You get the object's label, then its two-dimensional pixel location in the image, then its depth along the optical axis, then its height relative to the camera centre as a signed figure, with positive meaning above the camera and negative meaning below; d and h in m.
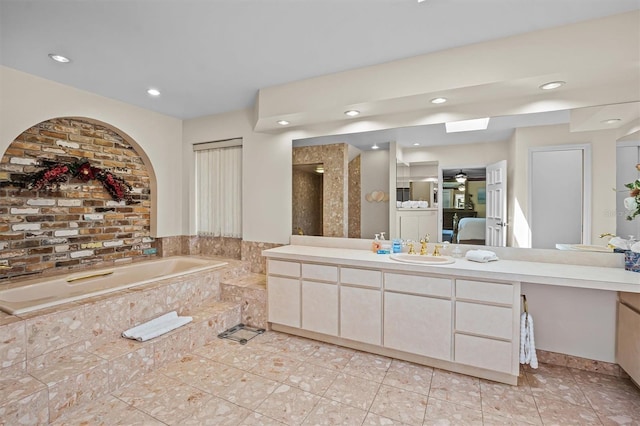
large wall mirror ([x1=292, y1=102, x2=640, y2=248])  2.36 +0.33
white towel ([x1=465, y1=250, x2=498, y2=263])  2.48 -0.40
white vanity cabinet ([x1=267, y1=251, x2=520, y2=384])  2.21 -0.88
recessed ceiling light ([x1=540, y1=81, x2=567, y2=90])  2.18 +0.91
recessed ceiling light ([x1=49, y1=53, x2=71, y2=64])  2.47 +1.25
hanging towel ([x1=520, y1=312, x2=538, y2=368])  2.25 -1.01
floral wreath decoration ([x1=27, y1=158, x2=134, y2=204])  2.95 +0.33
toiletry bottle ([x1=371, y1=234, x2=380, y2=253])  3.07 -0.38
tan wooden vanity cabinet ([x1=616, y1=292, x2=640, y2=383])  2.06 -0.90
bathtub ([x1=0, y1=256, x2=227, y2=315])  2.38 -0.73
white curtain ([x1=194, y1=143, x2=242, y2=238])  4.16 +0.24
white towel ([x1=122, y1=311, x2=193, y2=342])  2.47 -1.04
